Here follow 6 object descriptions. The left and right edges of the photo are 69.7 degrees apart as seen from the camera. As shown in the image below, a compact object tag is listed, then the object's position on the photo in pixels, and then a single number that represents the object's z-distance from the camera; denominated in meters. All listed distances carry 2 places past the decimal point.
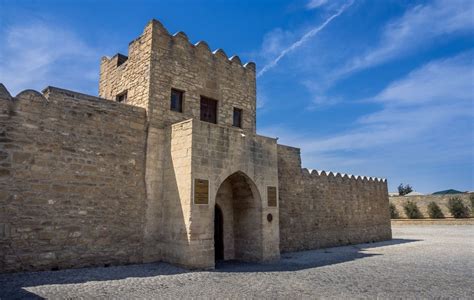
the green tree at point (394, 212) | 35.59
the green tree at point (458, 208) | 32.75
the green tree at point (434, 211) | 33.94
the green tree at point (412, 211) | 34.38
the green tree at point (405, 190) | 62.65
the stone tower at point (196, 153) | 8.66
